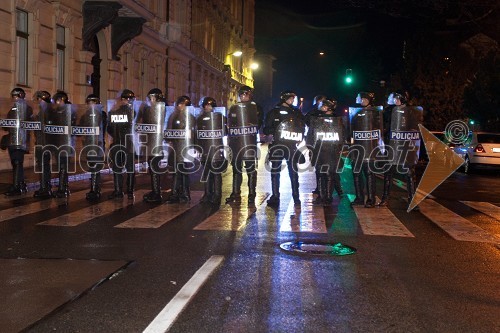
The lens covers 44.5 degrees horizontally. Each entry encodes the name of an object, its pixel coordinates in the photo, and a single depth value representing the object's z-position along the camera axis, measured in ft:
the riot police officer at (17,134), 38.06
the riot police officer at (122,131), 37.27
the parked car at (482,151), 72.54
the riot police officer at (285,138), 36.24
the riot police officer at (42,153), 38.17
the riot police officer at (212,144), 36.50
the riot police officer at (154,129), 37.09
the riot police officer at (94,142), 37.52
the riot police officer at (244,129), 36.50
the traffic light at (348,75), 96.94
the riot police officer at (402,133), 35.45
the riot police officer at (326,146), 36.50
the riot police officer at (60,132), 38.10
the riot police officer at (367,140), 36.09
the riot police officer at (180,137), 36.68
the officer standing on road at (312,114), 37.45
